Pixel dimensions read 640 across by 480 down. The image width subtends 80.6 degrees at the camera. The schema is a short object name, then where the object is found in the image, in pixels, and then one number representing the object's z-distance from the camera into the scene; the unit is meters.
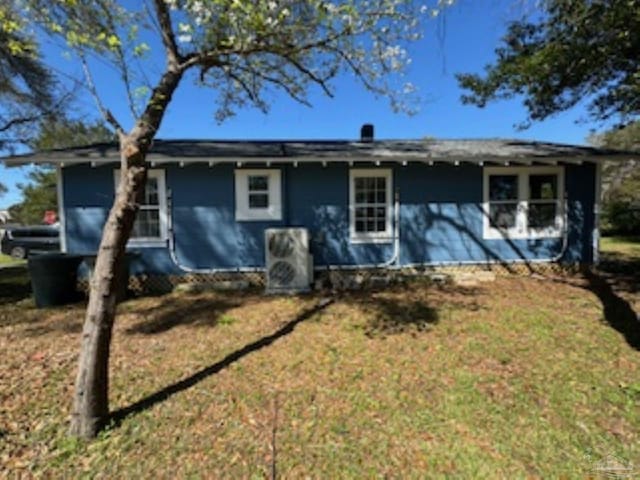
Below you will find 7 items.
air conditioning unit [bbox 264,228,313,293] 7.39
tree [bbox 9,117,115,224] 11.62
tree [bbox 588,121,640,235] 17.11
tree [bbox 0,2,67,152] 9.62
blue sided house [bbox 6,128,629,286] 7.75
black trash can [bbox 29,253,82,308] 6.87
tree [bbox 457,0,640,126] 6.81
